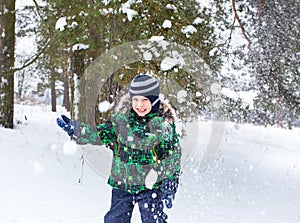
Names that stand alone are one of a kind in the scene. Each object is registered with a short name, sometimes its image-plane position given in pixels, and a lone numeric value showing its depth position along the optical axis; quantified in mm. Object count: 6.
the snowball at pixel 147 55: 5820
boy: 3129
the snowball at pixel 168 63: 5569
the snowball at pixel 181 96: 6455
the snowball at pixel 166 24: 5492
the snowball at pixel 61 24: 5887
